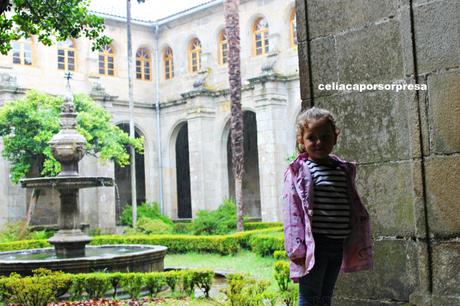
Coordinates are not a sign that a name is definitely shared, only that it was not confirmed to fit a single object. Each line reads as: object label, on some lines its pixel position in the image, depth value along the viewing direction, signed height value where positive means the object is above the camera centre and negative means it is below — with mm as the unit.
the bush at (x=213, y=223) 20844 -1103
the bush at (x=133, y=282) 9230 -1265
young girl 3596 -180
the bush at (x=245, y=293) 6512 -1094
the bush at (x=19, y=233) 19864 -1132
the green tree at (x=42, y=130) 21188 +2170
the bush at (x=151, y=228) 22406 -1250
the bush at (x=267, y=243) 15398 -1359
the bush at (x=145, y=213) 25672 -860
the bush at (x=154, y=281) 9352 -1287
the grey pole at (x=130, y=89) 25188 +4003
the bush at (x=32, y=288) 7480 -1074
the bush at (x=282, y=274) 8664 -1177
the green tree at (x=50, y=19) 7934 +2169
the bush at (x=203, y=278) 9367 -1265
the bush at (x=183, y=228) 22106 -1305
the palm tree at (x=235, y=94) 20141 +2876
